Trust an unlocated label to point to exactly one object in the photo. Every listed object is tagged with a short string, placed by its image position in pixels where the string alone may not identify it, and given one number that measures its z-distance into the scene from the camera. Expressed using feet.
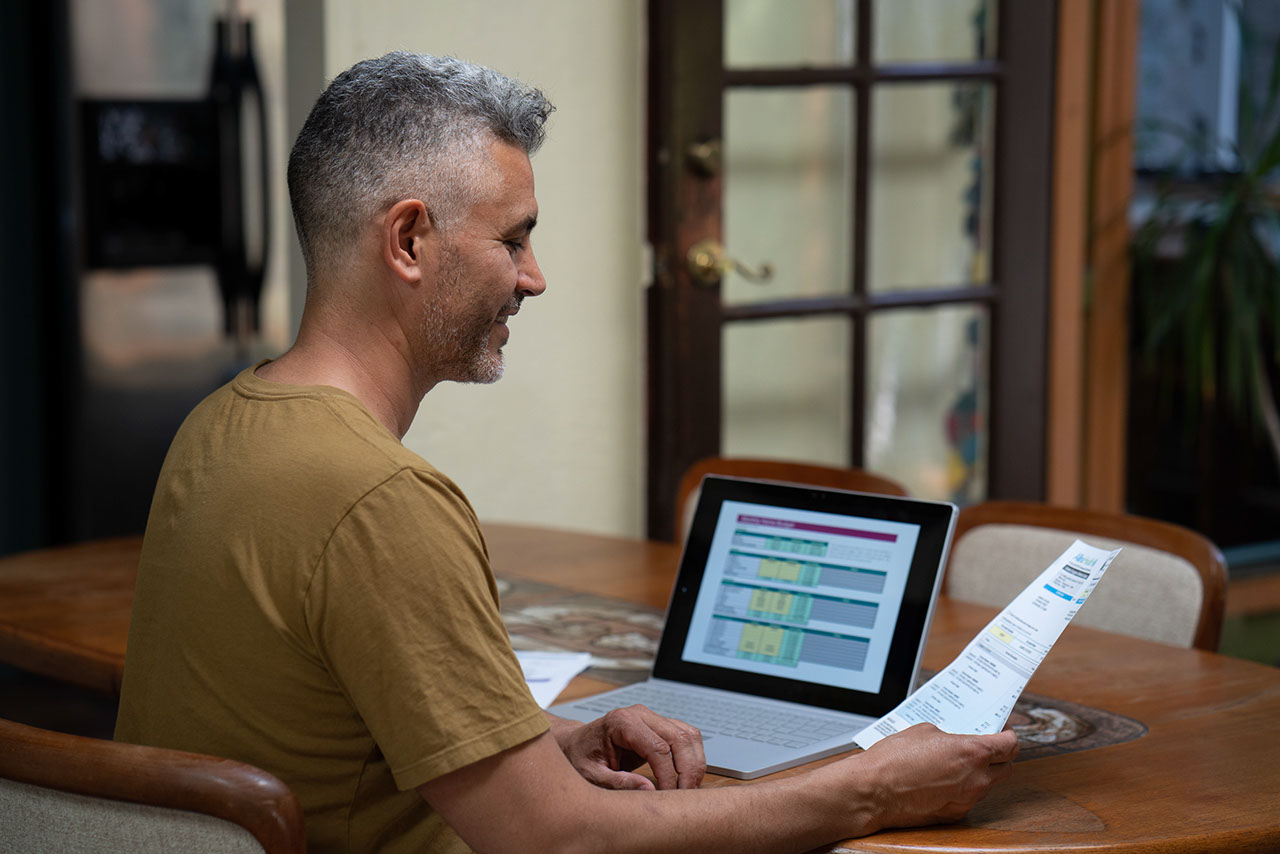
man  8.81
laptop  10.10
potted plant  17.96
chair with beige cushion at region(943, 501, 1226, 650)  11.67
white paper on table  10.46
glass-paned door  14.92
